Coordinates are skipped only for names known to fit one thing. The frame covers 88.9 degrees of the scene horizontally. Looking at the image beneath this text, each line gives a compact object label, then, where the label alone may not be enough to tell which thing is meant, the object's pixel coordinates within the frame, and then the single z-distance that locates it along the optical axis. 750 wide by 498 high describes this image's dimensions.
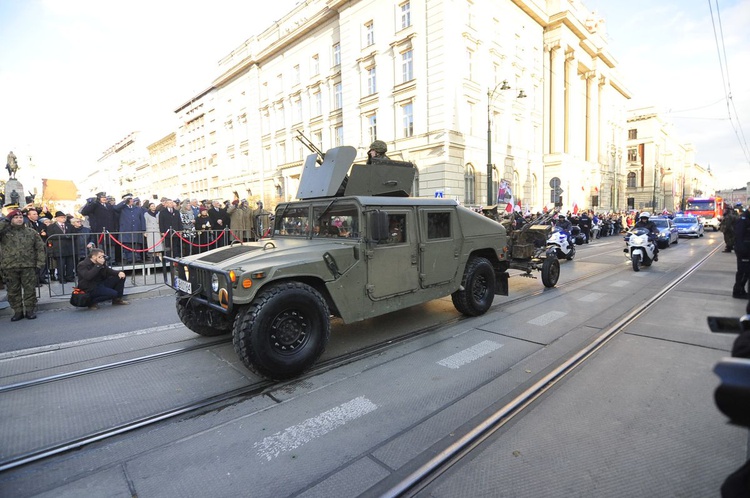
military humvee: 3.97
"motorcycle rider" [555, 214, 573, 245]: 14.72
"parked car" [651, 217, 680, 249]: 18.55
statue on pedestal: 19.27
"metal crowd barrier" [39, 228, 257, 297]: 9.35
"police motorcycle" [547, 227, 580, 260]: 13.52
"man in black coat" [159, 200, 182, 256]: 11.36
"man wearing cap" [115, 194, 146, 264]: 11.08
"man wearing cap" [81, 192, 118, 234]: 10.76
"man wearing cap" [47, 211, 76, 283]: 9.01
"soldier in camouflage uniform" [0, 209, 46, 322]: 6.87
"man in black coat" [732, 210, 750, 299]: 7.57
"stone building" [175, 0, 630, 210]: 25.31
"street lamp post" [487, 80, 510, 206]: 18.79
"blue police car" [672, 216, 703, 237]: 23.86
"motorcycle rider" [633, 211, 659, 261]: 12.02
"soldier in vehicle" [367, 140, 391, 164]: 6.20
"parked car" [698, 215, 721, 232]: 32.28
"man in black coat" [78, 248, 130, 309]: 7.60
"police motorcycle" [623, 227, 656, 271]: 11.33
